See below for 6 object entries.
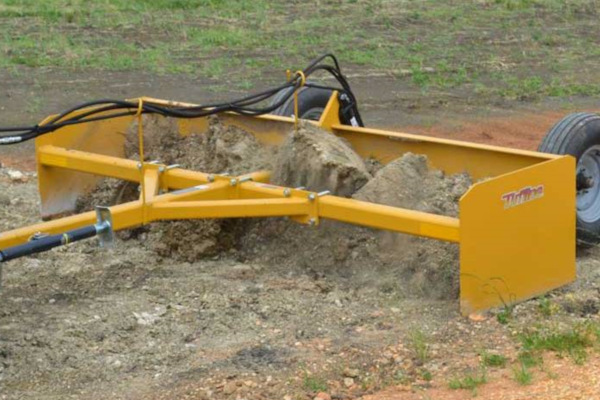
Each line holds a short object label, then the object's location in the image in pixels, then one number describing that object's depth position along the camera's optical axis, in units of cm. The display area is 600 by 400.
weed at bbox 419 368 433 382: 832
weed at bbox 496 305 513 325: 934
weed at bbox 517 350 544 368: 844
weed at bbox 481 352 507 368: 854
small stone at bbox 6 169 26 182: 1393
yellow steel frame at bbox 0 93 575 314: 930
